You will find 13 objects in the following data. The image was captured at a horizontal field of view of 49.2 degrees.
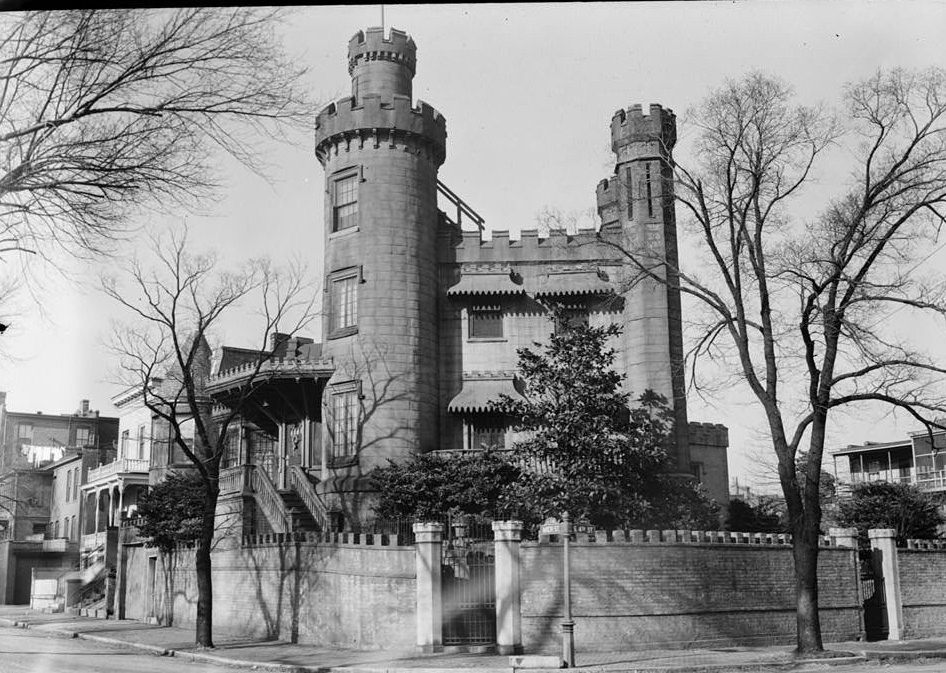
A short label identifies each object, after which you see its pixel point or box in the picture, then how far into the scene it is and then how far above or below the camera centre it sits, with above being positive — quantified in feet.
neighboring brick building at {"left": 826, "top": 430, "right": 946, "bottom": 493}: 182.60 +7.97
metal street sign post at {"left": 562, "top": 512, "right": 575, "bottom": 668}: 68.85 -8.09
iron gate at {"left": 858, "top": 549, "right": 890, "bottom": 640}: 98.89 -9.02
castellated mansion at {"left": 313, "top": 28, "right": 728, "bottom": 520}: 112.06 +25.11
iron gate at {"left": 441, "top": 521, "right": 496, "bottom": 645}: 78.43 -6.04
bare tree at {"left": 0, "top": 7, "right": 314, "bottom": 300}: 41.73 +17.17
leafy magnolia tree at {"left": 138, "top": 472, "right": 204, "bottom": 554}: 110.52 +0.47
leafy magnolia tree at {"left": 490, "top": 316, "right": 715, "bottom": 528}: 96.07 +6.10
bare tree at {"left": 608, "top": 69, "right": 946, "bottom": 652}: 74.90 +16.66
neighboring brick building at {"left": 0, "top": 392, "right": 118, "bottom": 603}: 196.13 +7.39
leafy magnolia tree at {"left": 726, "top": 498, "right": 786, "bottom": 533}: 121.60 -1.49
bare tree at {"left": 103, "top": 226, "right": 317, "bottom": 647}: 84.38 +8.82
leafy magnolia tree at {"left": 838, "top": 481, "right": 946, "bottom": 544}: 125.39 -0.95
